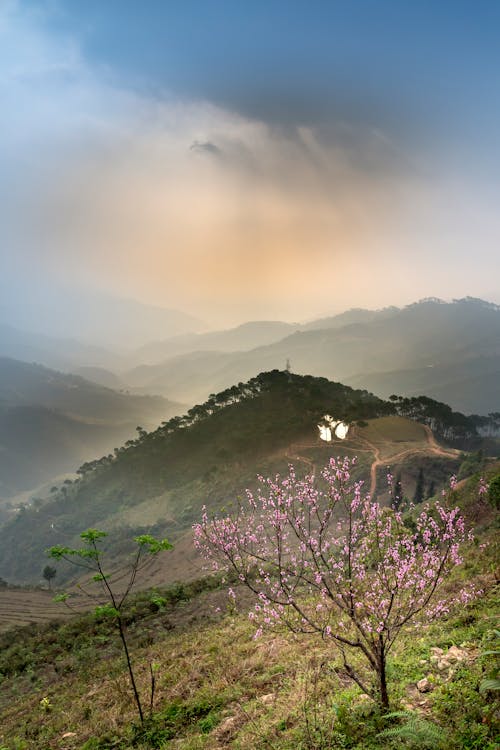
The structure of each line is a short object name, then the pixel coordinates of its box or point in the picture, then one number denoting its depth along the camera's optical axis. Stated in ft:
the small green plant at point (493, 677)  17.15
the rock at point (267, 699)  29.99
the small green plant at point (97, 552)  30.73
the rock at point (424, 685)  24.69
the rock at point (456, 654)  27.73
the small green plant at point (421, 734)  17.80
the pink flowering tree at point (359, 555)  23.24
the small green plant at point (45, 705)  44.28
